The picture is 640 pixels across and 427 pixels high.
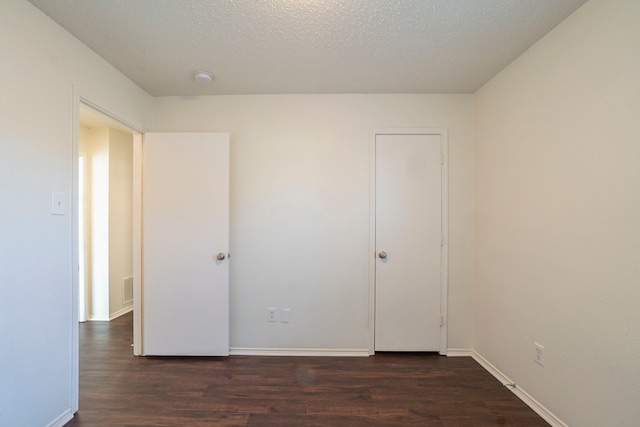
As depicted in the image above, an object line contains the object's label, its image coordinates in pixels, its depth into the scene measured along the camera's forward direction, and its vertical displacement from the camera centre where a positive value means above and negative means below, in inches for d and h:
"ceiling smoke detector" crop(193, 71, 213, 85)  78.6 +42.2
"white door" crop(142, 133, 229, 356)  88.3 -11.5
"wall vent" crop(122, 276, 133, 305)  131.2 -41.7
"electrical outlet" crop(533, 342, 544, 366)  63.9 -35.8
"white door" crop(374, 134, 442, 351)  91.7 -10.4
